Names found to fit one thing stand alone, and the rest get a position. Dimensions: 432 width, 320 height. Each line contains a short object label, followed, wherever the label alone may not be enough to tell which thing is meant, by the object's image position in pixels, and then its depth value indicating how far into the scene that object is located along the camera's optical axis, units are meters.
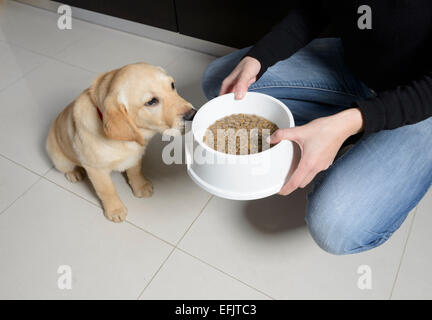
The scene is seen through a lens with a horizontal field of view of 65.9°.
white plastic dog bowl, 0.64
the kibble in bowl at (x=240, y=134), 0.73
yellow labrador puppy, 0.90
